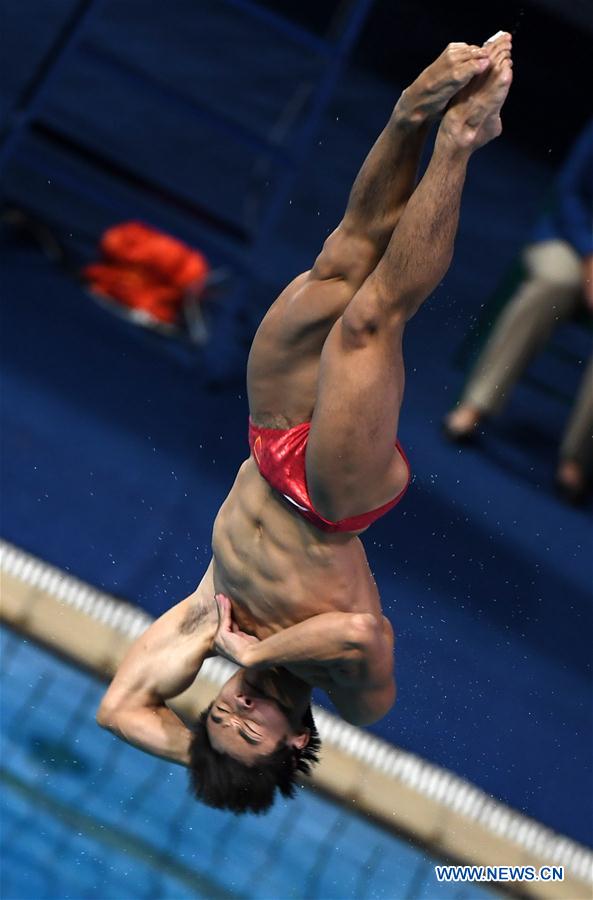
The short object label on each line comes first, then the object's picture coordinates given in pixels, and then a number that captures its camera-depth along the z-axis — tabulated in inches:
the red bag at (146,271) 940.3
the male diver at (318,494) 778.2
